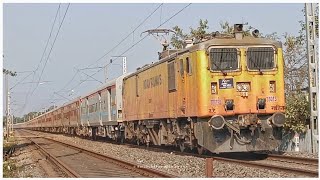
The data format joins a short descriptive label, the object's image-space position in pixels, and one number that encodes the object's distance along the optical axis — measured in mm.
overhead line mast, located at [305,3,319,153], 17781
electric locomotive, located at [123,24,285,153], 15305
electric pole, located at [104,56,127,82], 43384
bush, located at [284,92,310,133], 19953
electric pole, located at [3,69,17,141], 45719
